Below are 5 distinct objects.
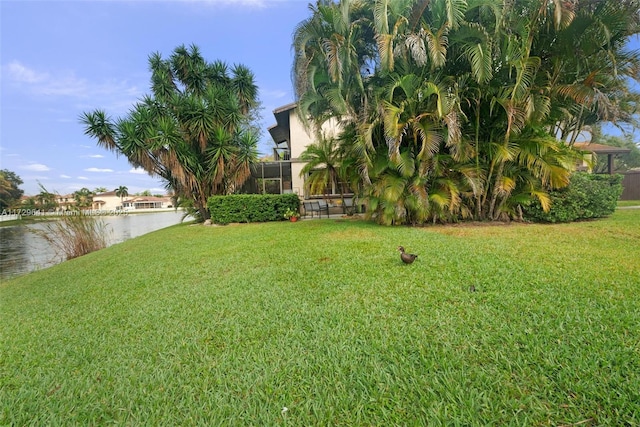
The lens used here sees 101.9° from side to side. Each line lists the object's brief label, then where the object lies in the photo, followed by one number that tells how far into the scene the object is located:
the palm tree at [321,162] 11.83
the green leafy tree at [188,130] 11.40
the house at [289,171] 15.72
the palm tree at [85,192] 26.84
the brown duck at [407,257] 4.07
